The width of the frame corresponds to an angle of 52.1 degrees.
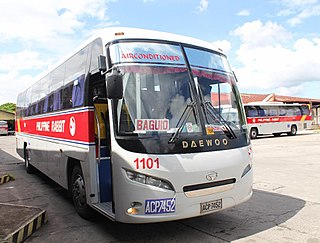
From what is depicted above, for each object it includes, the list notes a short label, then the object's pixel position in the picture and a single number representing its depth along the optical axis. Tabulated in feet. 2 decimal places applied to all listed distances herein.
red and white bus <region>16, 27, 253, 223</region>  13.71
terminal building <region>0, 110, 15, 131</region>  179.77
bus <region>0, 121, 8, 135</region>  141.13
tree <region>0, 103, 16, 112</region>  219.61
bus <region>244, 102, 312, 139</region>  88.54
